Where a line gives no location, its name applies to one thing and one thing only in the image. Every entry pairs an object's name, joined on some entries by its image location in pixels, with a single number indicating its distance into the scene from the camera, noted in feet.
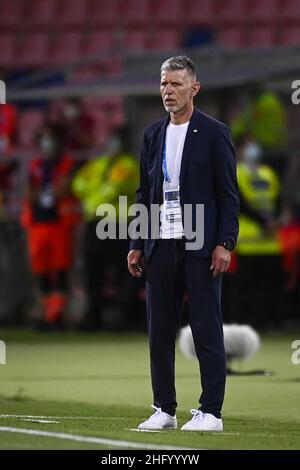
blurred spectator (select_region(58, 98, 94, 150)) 58.49
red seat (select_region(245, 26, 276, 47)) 76.07
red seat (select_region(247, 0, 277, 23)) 76.69
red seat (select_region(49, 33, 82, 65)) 79.36
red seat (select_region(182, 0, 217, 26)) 77.20
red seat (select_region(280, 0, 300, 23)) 76.07
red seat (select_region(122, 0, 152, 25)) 79.36
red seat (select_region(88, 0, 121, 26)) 80.43
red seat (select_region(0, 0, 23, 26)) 82.23
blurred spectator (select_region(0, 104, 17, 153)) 63.37
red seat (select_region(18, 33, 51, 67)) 79.36
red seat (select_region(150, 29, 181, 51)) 77.20
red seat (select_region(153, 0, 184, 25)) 78.64
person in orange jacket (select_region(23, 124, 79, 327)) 54.03
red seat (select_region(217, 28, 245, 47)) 76.38
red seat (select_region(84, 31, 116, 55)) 79.10
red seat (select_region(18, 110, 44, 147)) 73.77
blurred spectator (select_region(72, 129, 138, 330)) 52.65
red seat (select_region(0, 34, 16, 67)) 79.66
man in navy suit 25.61
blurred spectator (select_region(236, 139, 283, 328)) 50.88
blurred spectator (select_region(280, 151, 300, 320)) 51.60
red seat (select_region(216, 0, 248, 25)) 77.20
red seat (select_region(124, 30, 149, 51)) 77.82
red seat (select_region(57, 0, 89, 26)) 81.15
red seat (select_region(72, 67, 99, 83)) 76.59
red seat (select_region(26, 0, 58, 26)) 81.82
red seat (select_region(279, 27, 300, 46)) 75.46
